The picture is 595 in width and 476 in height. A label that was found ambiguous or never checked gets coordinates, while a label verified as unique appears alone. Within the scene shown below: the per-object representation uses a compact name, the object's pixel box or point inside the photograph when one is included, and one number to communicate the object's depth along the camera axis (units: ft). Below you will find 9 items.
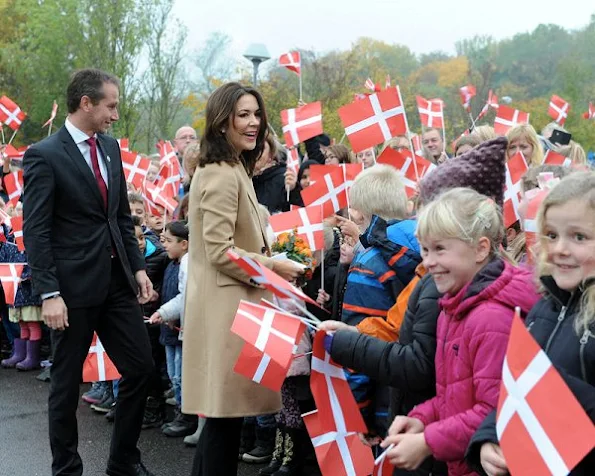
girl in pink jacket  8.39
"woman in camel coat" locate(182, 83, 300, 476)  12.73
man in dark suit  14.51
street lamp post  48.57
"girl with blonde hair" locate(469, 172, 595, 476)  7.28
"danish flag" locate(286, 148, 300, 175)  25.40
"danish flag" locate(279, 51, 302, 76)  33.26
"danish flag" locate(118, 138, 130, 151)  35.42
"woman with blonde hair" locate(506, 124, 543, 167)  19.30
